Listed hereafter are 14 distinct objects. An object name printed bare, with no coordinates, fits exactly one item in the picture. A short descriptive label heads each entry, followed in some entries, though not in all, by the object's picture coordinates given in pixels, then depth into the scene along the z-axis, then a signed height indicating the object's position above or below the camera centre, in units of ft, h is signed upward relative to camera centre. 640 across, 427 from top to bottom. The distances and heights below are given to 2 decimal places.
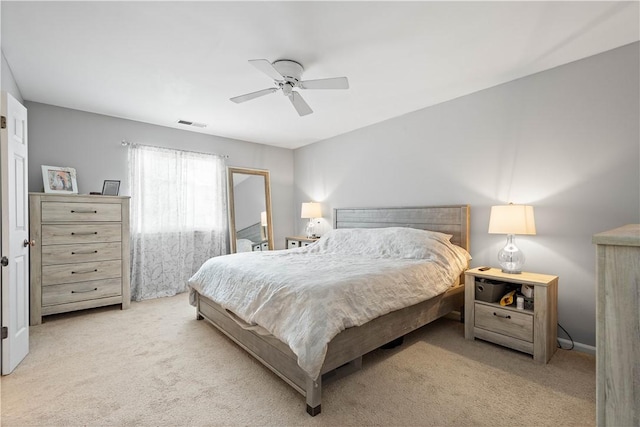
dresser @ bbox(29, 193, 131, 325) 10.37 -1.35
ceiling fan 7.79 +3.71
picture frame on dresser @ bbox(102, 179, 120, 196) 12.50 +1.20
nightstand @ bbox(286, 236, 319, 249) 16.17 -1.51
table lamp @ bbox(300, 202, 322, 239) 16.61 +0.13
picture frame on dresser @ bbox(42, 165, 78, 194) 11.24 +1.45
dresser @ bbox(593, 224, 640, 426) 2.72 -1.12
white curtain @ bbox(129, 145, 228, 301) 13.62 -0.03
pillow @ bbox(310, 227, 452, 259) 10.16 -1.10
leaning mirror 16.49 +0.28
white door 7.03 -0.45
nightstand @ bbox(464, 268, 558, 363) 7.70 -2.92
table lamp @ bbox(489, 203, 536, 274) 8.48 -0.43
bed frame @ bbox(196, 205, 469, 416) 6.14 -2.98
